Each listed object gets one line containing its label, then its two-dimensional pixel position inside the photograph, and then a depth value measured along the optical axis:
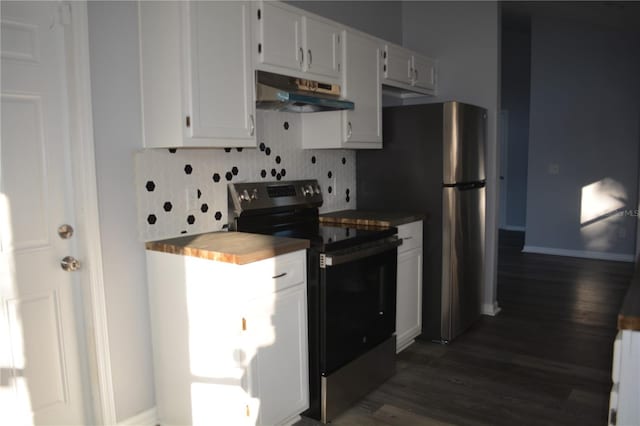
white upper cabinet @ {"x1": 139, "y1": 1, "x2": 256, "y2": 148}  2.20
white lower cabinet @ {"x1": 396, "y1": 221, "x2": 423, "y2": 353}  3.28
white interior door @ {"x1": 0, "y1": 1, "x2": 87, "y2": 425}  2.02
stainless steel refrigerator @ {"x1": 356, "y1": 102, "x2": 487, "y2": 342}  3.45
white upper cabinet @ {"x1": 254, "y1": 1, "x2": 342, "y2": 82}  2.53
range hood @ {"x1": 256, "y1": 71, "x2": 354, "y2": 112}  2.57
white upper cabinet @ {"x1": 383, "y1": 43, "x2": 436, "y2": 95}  3.56
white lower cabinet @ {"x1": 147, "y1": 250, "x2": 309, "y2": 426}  2.12
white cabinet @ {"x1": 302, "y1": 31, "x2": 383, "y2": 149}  3.16
